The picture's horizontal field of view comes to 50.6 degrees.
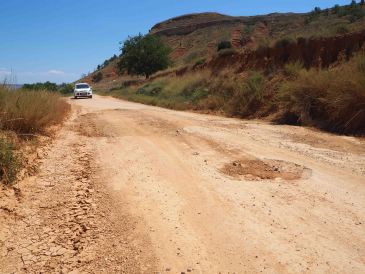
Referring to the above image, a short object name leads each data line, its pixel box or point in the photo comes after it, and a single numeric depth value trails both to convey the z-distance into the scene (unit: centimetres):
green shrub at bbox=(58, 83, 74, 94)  5094
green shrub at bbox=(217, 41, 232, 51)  4275
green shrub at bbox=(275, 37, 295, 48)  2037
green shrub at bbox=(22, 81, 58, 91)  1444
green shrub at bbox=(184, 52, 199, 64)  5905
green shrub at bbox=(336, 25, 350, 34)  1765
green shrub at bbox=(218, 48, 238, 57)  2677
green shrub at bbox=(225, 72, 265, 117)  1652
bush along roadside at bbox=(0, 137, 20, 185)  602
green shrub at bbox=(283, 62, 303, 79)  1604
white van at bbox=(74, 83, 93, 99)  3388
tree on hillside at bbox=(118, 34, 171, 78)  5062
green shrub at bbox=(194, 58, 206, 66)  3284
